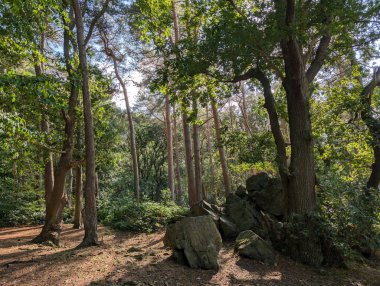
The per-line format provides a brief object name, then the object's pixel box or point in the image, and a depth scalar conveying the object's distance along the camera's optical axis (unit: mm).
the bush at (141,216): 12695
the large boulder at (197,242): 6645
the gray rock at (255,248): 7676
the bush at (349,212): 7383
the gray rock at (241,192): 11242
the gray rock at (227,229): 9453
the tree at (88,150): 8062
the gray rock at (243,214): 9555
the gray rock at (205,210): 9727
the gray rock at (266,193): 10359
